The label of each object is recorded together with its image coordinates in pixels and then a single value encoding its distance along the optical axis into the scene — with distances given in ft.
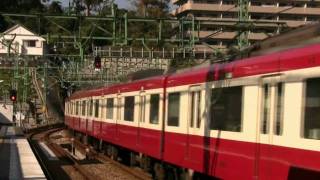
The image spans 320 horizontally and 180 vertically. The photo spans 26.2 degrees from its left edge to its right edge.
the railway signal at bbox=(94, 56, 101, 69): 101.88
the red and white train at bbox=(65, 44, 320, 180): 25.95
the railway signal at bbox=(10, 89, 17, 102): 134.47
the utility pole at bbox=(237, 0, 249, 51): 82.40
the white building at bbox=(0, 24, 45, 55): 286.25
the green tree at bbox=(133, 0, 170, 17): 341.41
